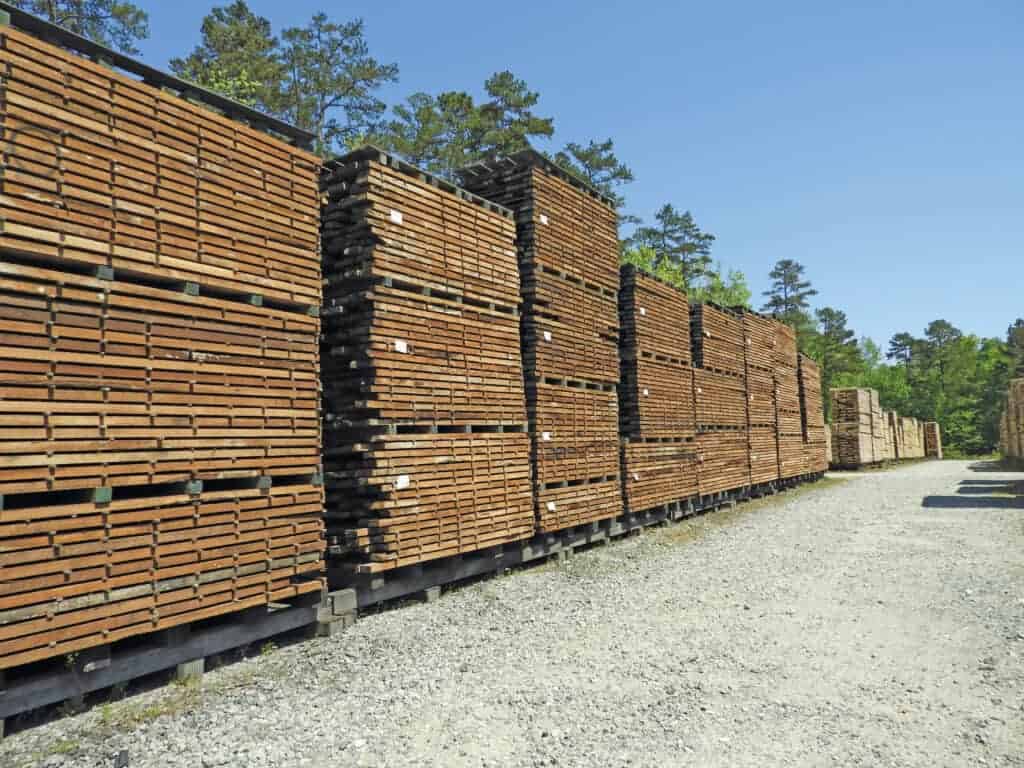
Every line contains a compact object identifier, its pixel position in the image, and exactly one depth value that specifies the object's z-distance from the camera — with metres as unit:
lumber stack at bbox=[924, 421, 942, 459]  55.66
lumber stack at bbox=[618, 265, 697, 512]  12.68
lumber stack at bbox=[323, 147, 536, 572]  7.18
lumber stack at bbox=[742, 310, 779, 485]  18.57
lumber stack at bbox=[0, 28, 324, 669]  4.52
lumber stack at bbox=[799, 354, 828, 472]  23.89
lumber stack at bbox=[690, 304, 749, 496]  15.54
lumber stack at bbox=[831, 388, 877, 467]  32.59
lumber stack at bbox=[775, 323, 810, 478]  20.97
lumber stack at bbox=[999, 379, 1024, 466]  25.69
